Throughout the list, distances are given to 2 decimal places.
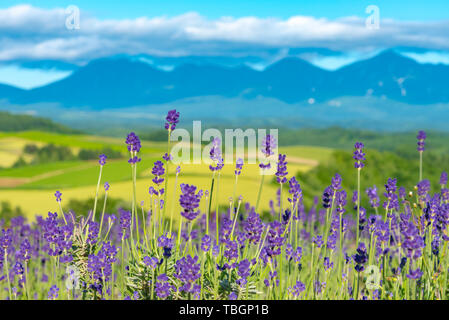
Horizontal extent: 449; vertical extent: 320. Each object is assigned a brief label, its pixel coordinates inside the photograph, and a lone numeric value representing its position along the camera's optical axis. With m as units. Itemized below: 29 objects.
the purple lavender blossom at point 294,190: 3.35
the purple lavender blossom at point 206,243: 2.65
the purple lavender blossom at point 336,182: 3.38
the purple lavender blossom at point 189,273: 2.55
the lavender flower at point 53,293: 3.10
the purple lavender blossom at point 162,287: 2.60
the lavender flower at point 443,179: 4.40
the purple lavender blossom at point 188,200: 2.41
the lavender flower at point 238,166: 3.60
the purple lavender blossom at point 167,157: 3.42
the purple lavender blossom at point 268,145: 3.32
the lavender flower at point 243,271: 2.73
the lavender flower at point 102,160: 3.42
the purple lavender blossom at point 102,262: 3.05
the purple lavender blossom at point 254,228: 2.86
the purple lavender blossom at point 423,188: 3.86
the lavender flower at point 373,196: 3.88
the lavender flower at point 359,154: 3.20
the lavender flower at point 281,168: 3.18
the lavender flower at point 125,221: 3.39
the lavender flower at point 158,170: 3.28
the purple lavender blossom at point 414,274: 2.87
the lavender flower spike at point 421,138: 4.36
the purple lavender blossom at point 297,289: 3.15
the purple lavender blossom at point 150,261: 2.75
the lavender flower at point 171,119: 3.16
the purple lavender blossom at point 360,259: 3.35
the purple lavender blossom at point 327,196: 3.58
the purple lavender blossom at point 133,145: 3.19
